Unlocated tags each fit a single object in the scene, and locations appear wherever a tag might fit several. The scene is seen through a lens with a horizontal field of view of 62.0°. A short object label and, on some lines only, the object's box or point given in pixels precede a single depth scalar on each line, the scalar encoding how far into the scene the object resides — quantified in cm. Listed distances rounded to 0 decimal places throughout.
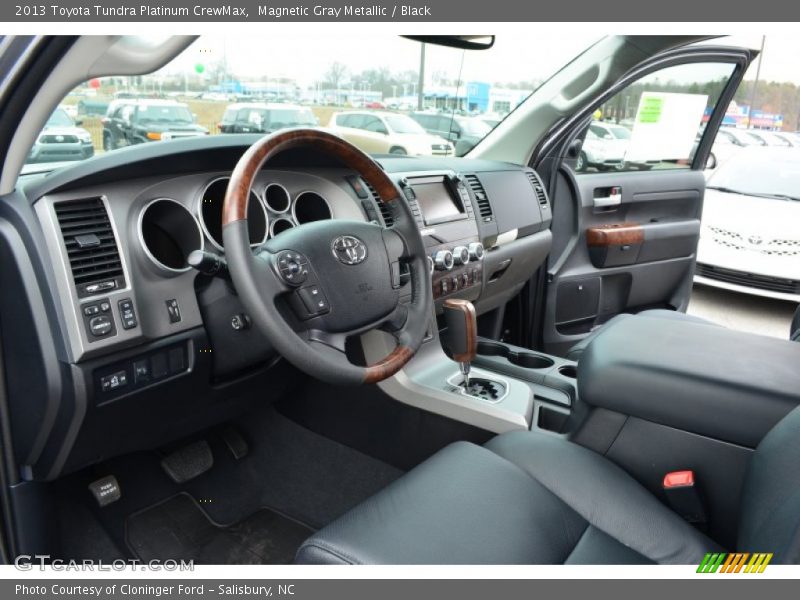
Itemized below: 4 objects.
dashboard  136
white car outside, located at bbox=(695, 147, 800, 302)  441
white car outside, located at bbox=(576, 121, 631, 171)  318
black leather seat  116
